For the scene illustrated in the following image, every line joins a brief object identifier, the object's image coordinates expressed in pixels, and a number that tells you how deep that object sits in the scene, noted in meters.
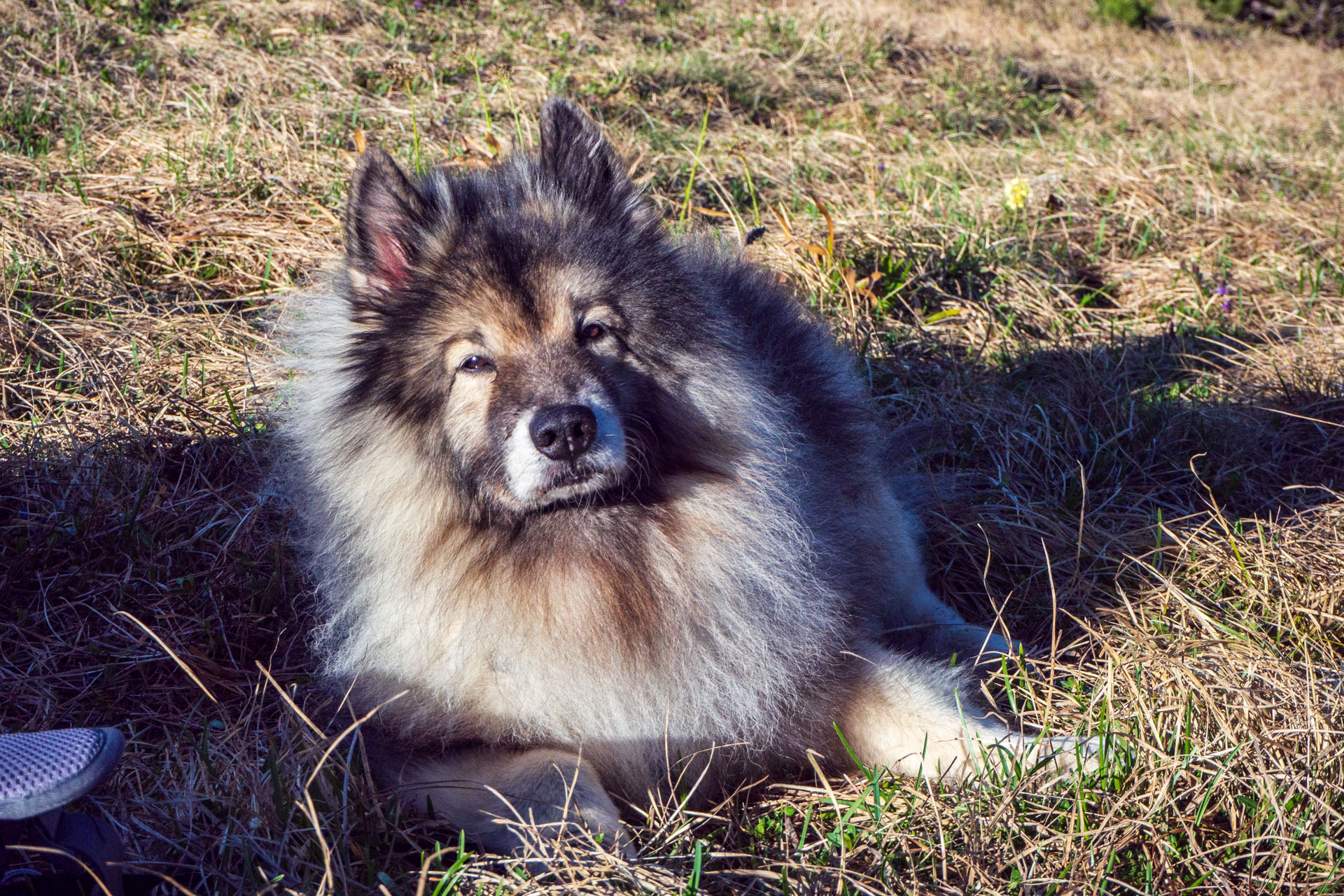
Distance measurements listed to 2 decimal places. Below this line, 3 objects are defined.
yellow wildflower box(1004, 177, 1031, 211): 5.83
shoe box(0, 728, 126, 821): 1.69
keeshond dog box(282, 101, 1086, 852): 2.56
